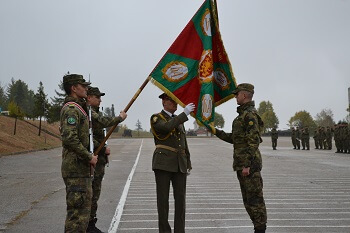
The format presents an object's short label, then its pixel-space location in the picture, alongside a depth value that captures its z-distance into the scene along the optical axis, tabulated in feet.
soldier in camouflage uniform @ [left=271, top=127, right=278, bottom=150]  113.19
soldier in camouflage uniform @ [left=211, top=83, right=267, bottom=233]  18.67
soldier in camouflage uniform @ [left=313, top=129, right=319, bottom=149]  120.98
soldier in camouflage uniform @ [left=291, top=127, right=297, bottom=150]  119.85
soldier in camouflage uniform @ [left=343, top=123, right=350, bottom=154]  92.89
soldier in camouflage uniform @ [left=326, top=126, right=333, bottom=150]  112.88
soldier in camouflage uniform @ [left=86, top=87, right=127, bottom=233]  20.07
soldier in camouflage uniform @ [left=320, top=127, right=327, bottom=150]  115.66
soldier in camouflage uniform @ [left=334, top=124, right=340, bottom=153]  96.28
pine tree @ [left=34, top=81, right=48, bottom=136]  174.09
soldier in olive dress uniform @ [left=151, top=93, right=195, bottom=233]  18.22
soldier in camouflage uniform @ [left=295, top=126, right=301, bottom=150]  118.65
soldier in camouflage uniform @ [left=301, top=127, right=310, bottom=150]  115.65
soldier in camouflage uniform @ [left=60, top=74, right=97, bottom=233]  15.80
